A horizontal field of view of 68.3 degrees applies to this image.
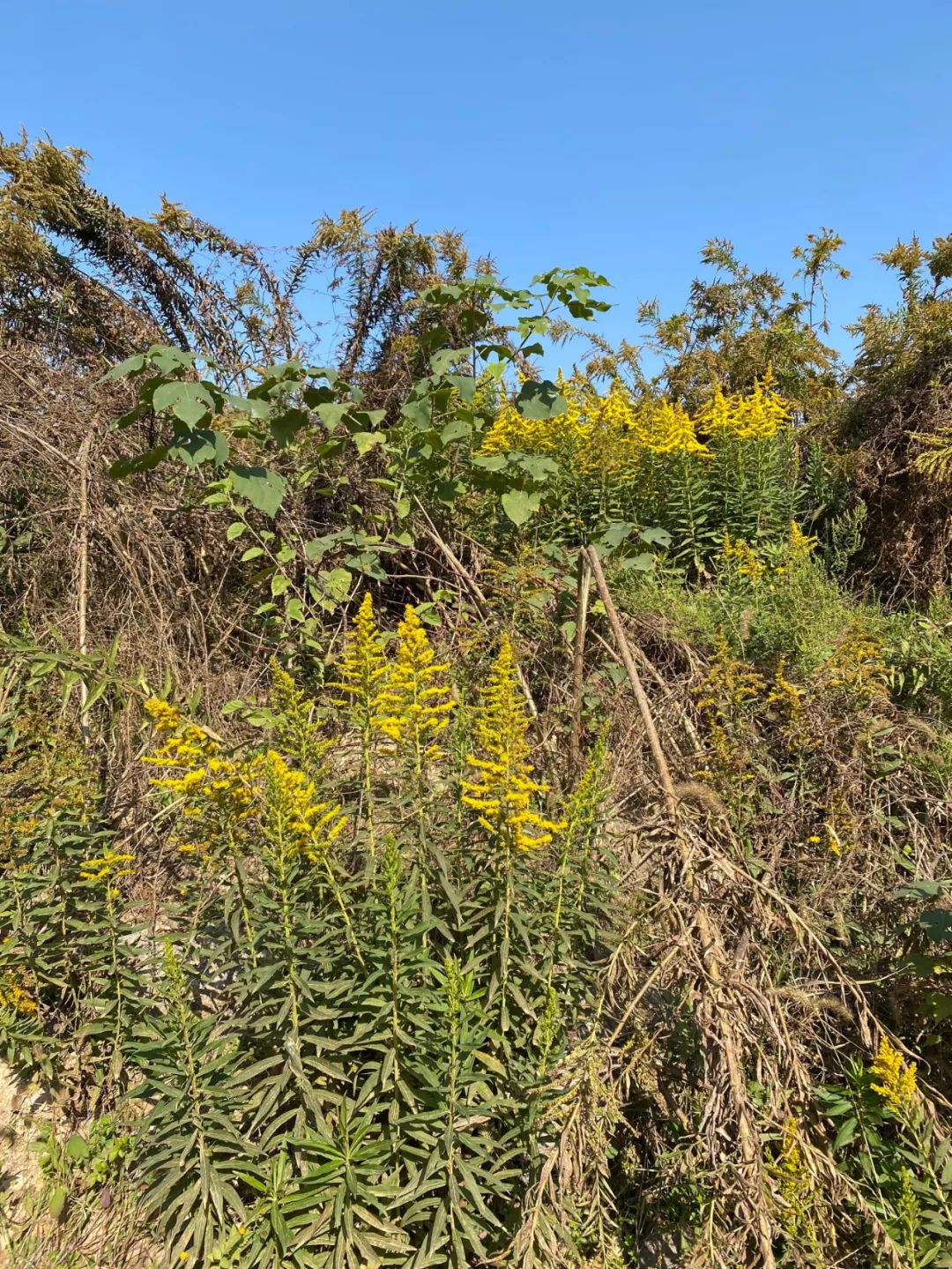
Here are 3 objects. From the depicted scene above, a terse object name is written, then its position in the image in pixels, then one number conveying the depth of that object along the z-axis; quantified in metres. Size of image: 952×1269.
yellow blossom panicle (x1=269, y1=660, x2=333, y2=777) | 1.93
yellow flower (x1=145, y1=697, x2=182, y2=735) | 1.81
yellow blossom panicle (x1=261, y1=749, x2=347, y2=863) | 1.63
